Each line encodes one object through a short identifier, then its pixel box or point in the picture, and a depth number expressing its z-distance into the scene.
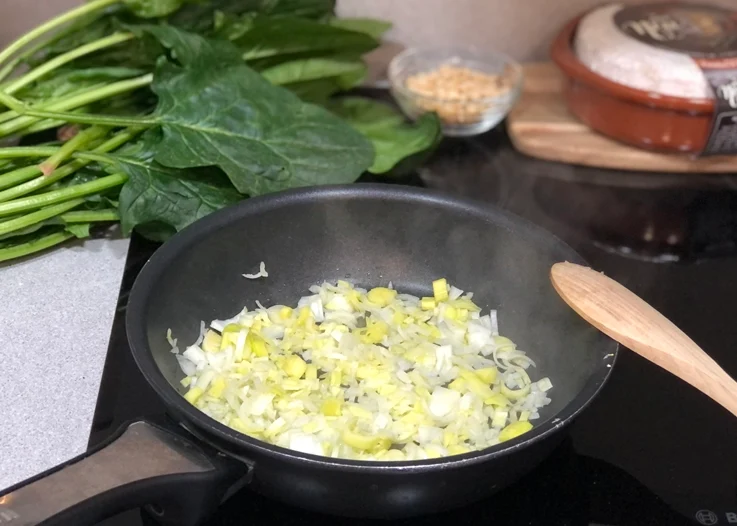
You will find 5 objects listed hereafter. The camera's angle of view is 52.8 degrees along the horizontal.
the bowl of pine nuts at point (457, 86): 1.04
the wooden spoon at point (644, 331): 0.57
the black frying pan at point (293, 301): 0.48
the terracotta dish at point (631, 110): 0.94
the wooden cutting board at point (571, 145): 1.02
